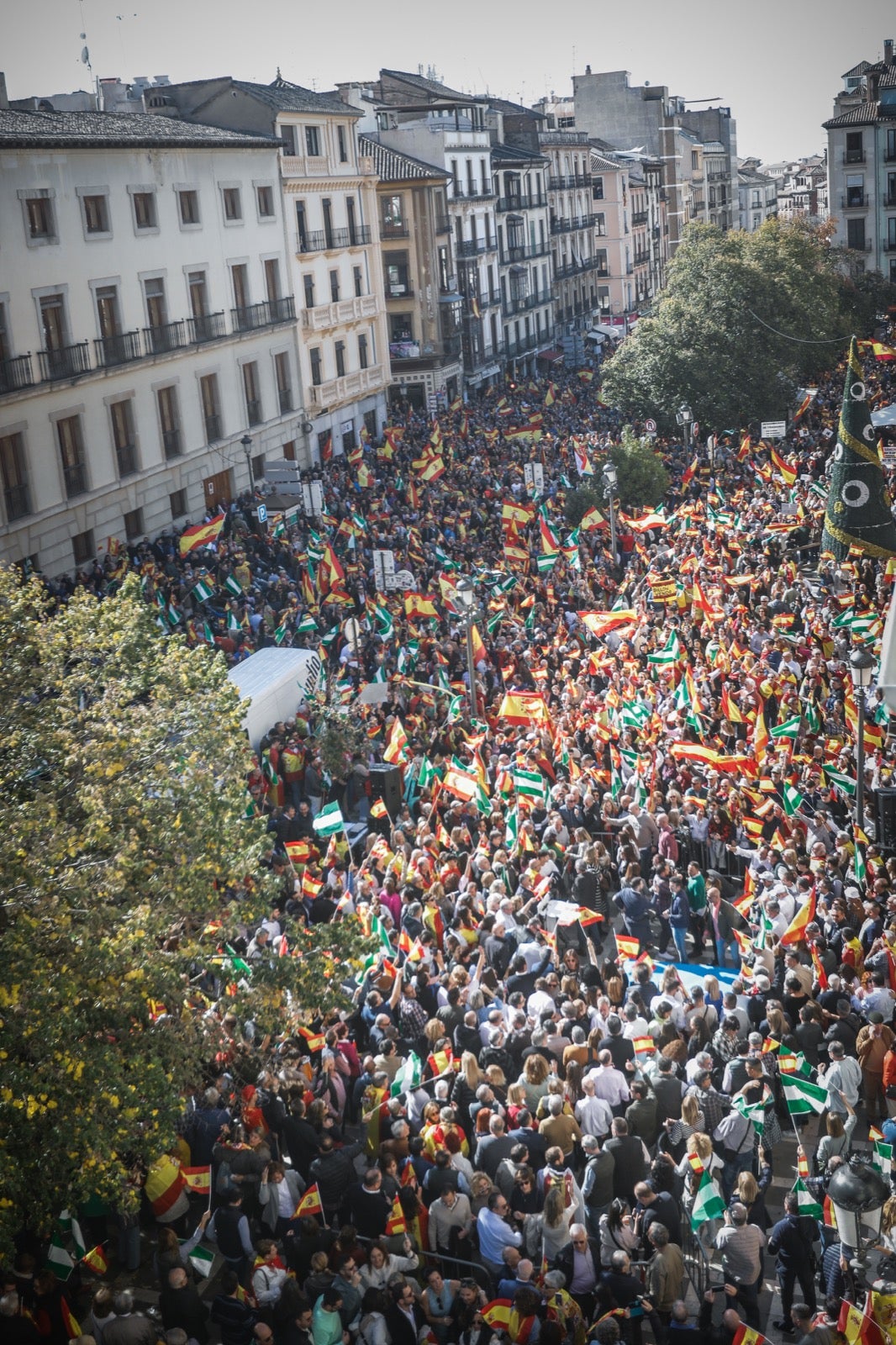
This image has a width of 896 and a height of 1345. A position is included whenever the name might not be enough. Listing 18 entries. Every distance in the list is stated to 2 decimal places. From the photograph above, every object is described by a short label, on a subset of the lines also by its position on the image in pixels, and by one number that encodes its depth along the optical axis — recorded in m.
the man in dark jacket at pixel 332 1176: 10.57
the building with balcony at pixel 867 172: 75.25
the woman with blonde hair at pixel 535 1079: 10.88
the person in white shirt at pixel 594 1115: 10.64
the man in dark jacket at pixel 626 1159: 10.20
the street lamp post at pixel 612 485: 30.11
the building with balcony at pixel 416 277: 56.47
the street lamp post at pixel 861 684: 15.71
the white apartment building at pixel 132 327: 31.42
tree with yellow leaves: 9.38
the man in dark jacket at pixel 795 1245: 9.41
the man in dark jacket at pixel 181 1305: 9.12
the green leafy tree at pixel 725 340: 44.00
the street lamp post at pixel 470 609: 20.39
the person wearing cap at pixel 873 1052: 11.36
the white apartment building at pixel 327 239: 43.78
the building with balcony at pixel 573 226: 75.19
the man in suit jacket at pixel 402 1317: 8.84
